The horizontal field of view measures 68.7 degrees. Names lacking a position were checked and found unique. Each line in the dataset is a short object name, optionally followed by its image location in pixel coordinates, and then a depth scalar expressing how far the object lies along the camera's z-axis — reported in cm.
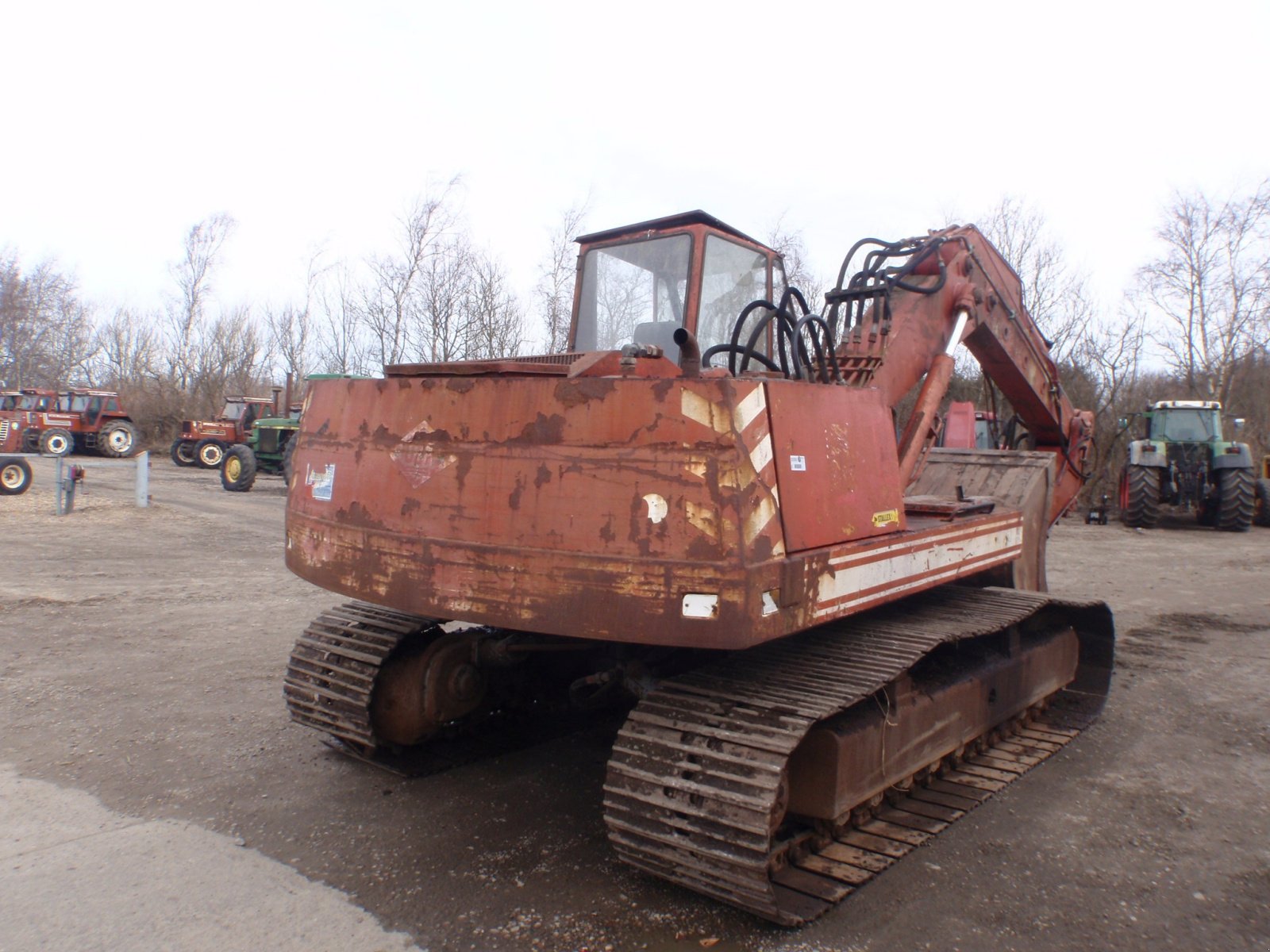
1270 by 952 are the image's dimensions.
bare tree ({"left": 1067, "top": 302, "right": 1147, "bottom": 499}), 1967
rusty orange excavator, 285
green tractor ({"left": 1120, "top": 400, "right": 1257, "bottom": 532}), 1612
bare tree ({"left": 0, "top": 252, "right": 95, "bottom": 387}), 4316
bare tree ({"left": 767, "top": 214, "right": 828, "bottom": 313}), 2308
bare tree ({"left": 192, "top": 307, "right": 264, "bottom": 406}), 4328
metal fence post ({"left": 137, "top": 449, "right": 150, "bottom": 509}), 1442
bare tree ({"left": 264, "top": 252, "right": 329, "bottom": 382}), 3906
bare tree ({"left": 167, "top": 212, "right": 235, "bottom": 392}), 4306
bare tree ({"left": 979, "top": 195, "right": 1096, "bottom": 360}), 2062
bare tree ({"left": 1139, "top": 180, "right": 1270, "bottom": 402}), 2706
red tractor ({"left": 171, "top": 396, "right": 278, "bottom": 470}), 2669
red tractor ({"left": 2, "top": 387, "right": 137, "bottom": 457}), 2791
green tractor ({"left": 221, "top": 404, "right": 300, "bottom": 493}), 2225
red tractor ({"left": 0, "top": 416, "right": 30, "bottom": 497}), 1556
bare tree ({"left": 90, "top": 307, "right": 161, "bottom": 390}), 4862
